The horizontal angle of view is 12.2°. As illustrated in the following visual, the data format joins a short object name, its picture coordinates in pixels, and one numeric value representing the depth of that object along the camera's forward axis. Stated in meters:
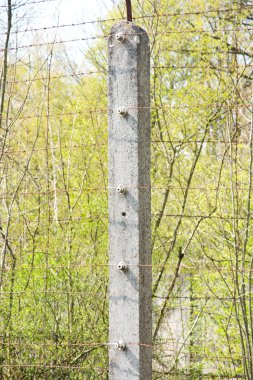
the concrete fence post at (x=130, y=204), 5.47
